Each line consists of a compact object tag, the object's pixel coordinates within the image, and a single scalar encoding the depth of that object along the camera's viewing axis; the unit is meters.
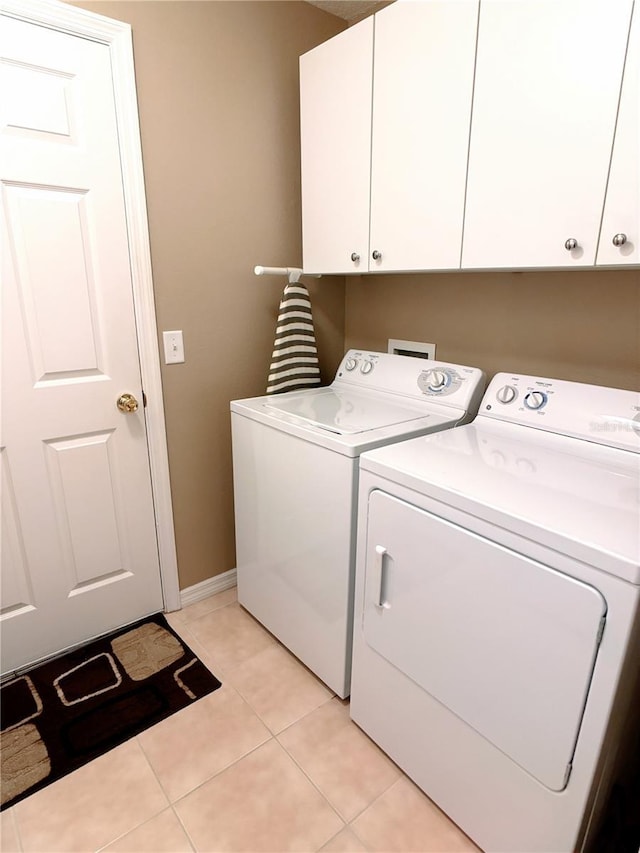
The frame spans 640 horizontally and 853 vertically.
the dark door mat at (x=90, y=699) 1.43
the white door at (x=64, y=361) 1.46
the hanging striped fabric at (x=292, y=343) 2.00
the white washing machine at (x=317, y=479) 1.46
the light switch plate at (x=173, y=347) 1.84
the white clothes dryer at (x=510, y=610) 0.90
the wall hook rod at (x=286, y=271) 1.87
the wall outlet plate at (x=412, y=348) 1.98
